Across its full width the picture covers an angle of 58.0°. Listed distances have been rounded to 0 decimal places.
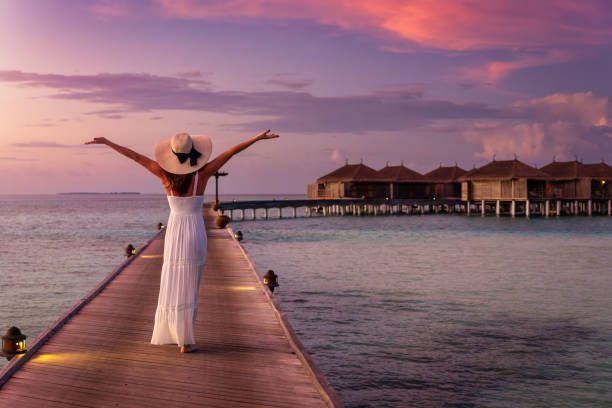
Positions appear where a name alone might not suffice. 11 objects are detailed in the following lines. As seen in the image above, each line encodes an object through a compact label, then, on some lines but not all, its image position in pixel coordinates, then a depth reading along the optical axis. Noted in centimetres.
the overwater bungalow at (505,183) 5719
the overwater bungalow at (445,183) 7169
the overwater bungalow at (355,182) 6619
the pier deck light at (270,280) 1170
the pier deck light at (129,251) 1725
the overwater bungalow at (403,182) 6812
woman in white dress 538
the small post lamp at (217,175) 4472
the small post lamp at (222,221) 2386
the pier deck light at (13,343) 587
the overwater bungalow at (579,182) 6088
